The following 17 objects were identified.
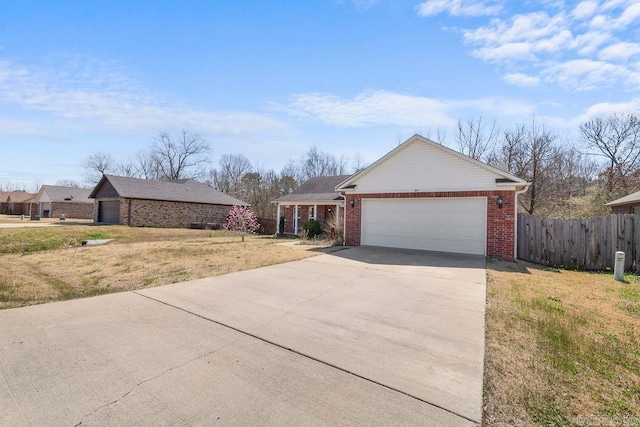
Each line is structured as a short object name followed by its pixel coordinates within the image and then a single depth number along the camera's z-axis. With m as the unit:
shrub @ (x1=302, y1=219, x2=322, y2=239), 18.12
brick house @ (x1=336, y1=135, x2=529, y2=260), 10.47
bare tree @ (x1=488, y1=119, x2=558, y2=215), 23.64
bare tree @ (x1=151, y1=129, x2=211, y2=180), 45.22
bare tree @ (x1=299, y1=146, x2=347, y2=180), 39.91
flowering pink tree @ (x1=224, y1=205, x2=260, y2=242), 18.90
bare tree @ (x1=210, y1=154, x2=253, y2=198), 45.47
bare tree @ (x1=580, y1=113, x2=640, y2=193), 22.61
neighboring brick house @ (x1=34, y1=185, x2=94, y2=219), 37.22
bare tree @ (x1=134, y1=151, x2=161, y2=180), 48.31
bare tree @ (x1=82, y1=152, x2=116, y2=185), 51.03
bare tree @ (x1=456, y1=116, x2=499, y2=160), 25.91
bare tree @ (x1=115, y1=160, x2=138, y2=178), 52.16
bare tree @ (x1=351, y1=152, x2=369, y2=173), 37.39
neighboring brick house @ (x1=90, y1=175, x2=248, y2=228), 25.75
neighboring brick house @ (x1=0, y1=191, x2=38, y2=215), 47.76
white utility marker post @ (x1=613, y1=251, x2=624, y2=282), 8.04
